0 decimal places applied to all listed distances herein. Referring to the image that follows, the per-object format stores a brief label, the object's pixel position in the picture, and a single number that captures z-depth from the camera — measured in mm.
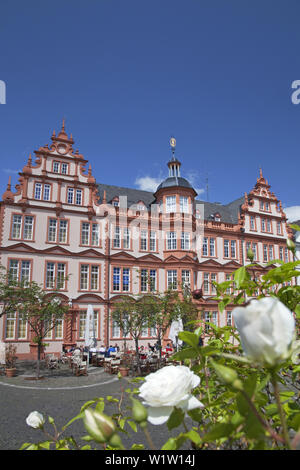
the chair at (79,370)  16234
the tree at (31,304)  16719
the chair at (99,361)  19134
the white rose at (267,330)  719
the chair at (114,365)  16703
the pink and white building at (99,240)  22562
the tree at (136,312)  17844
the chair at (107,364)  17328
